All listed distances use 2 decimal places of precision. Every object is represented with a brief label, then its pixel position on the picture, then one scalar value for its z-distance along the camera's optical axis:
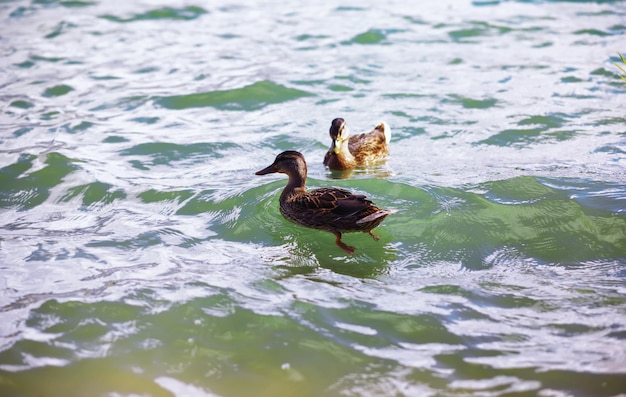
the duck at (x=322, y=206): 6.59
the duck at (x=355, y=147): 8.88
